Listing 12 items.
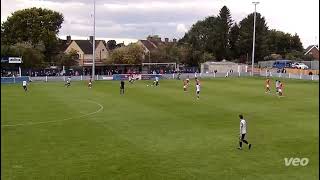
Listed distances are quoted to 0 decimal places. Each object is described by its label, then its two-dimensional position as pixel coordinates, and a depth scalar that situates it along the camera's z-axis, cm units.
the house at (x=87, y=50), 12426
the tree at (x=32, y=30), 10206
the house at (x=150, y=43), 13638
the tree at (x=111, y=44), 15090
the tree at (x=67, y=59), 10500
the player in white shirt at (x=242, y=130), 2055
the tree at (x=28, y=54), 8069
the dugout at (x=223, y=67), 9575
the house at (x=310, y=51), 12601
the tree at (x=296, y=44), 13111
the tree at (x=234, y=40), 12269
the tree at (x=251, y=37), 11819
